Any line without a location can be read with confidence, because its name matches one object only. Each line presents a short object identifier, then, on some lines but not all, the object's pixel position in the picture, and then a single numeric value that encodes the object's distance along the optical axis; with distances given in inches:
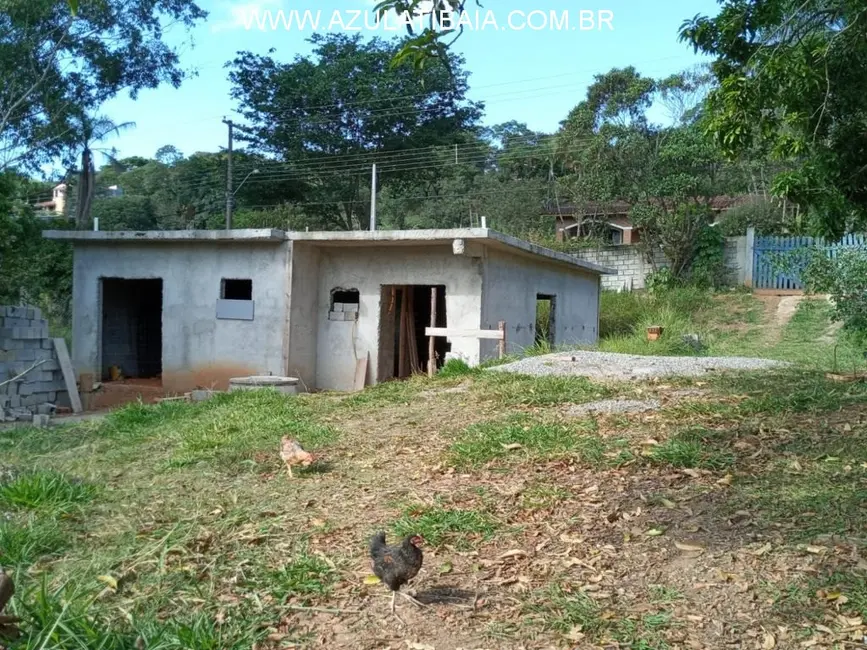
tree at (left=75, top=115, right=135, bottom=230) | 941.2
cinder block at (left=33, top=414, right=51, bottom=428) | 368.4
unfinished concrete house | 485.1
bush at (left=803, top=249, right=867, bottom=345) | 416.8
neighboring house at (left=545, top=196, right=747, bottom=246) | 1008.9
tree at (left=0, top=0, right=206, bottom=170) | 828.6
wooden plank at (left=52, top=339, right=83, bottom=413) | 494.9
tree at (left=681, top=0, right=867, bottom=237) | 211.8
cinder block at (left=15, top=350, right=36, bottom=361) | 469.3
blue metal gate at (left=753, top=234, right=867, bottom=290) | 783.1
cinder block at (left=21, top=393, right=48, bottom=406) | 467.8
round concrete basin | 411.8
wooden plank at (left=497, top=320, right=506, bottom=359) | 430.9
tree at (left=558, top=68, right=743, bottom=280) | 791.7
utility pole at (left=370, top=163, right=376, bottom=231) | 865.5
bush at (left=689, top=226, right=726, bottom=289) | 813.9
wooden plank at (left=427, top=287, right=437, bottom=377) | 438.9
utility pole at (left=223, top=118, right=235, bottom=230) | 999.9
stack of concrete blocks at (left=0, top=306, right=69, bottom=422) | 458.0
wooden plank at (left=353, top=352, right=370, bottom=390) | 508.7
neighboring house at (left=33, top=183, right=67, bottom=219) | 1390.7
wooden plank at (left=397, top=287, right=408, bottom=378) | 563.2
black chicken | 127.4
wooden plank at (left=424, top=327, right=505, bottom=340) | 434.9
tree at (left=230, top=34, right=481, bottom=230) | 1029.8
